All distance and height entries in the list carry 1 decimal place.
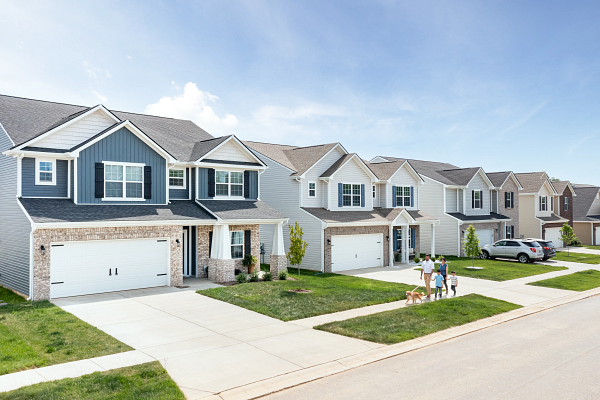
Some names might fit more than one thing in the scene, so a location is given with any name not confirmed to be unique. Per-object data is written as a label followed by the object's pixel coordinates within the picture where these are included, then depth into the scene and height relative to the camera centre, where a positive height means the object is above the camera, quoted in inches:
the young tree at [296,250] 815.7 -81.0
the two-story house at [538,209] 1721.2 -15.7
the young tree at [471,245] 1154.0 -102.7
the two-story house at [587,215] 1908.2 -44.9
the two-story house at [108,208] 660.7 -2.1
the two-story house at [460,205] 1395.2 +1.0
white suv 1231.5 -128.8
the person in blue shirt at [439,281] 689.6 -117.0
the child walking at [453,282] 728.1 -125.2
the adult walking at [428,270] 708.7 -105.0
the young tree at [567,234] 1487.5 -100.3
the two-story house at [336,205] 1041.5 +1.6
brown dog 653.9 -133.5
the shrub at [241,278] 819.4 -132.1
